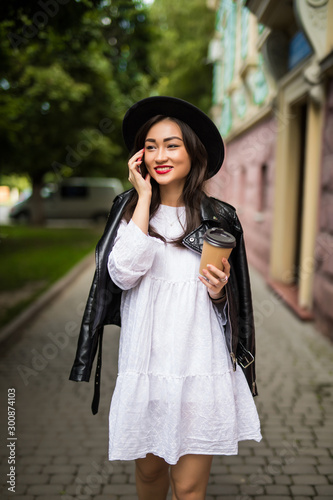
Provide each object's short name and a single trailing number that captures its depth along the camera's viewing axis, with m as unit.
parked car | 24.34
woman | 1.93
